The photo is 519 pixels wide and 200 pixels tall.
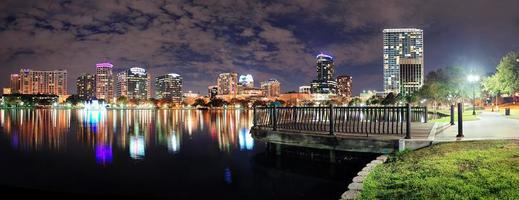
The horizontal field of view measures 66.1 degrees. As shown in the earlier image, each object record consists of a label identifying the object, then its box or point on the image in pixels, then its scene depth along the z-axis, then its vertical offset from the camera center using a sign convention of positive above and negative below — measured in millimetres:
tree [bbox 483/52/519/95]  55469 +3621
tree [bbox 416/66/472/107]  78812 +3072
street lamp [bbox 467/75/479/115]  50156 +2726
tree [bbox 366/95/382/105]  184100 -1056
